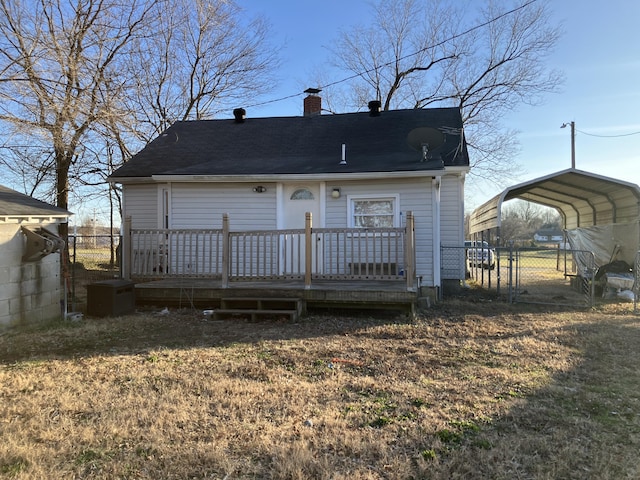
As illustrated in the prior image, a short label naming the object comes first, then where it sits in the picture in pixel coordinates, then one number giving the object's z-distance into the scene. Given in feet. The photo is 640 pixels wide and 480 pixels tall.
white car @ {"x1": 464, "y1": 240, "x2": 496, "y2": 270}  55.90
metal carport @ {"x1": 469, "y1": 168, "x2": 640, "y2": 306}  31.68
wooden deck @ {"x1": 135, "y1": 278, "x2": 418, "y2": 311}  22.20
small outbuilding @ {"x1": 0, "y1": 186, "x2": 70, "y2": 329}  18.83
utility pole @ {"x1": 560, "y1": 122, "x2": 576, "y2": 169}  84.43
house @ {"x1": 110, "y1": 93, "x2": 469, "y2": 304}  27.76
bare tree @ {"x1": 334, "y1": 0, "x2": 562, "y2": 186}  63.00
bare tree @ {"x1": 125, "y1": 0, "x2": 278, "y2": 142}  51.74
